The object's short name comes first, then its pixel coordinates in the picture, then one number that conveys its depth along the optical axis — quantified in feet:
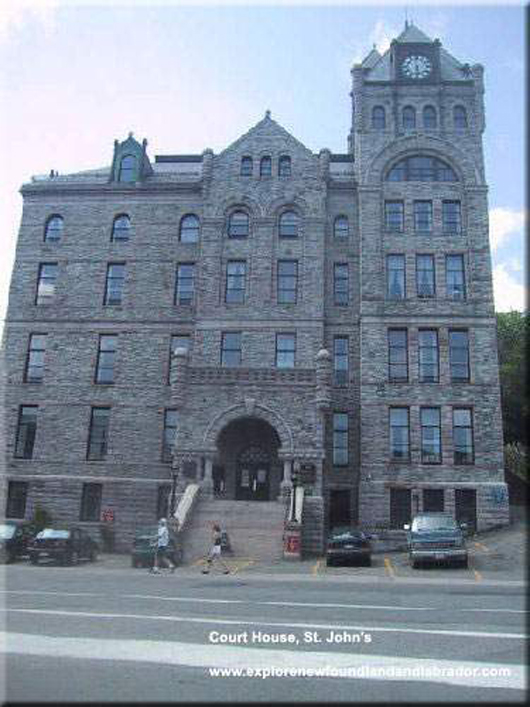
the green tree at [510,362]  119.26
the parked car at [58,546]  78.59
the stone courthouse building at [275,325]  99.96
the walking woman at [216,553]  66.69
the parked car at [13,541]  81.68
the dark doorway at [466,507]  98.63
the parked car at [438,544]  69.26
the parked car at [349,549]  75.72
